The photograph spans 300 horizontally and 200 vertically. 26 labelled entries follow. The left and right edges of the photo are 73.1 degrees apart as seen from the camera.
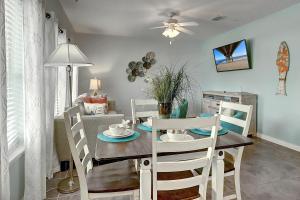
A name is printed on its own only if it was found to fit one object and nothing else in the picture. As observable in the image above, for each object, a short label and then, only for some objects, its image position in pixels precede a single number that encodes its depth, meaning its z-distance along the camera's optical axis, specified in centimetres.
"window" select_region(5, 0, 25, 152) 171
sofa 255
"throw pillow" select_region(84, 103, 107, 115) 312
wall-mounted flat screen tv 449
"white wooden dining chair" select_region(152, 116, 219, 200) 108
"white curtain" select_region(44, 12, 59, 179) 231
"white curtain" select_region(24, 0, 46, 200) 184
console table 423
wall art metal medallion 614
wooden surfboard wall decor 360
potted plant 163
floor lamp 201
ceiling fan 358
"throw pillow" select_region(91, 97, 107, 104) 332
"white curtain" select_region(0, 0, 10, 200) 126
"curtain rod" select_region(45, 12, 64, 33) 243
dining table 118
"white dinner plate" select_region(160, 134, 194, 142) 141
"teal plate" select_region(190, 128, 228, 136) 159
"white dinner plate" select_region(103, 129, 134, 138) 148
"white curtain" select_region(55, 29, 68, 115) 334
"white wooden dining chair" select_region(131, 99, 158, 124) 230
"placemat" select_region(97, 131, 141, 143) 142
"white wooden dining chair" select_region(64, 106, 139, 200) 129
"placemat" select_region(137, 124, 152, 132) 171
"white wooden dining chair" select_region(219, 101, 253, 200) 164
